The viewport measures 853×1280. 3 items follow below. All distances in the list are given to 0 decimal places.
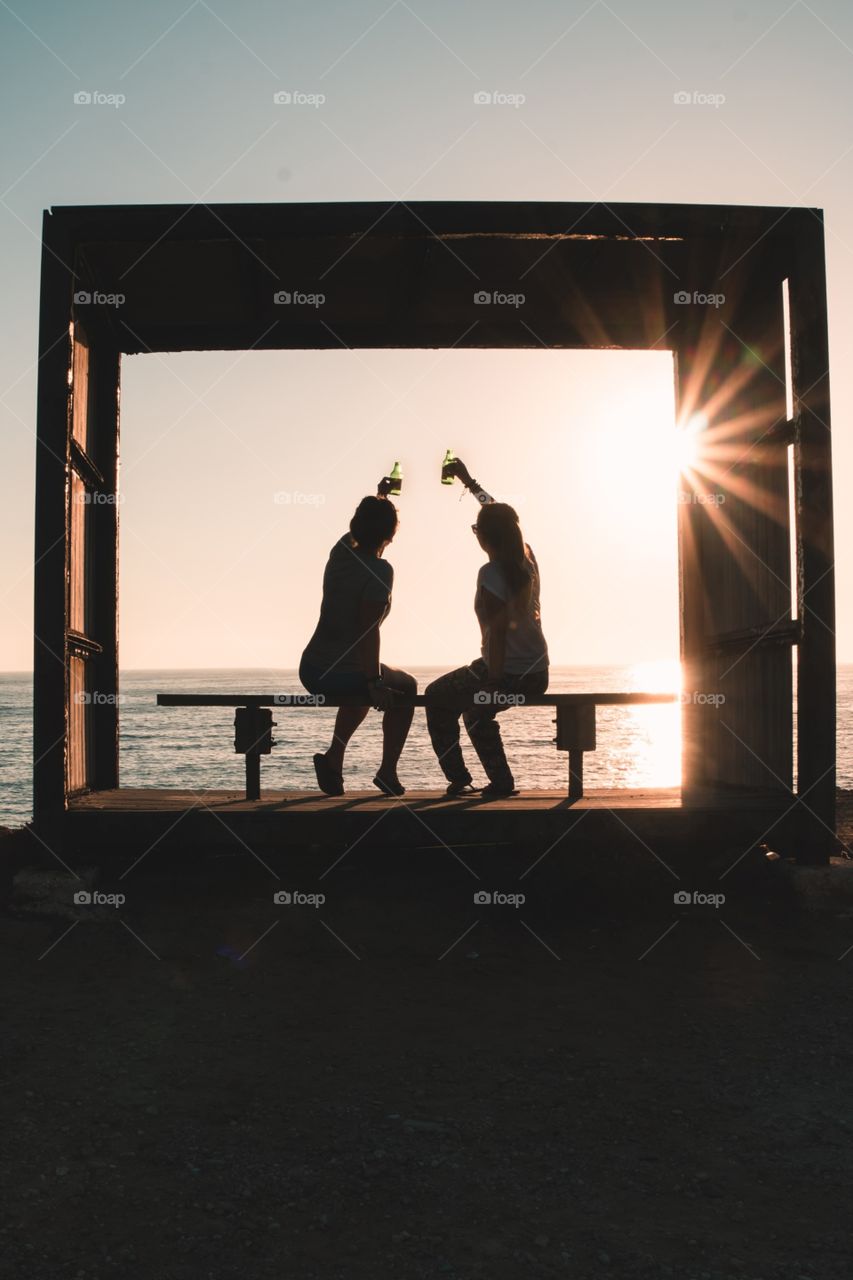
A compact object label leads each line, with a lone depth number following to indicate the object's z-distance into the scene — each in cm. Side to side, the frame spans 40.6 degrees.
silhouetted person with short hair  732
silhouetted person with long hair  732
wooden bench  718
